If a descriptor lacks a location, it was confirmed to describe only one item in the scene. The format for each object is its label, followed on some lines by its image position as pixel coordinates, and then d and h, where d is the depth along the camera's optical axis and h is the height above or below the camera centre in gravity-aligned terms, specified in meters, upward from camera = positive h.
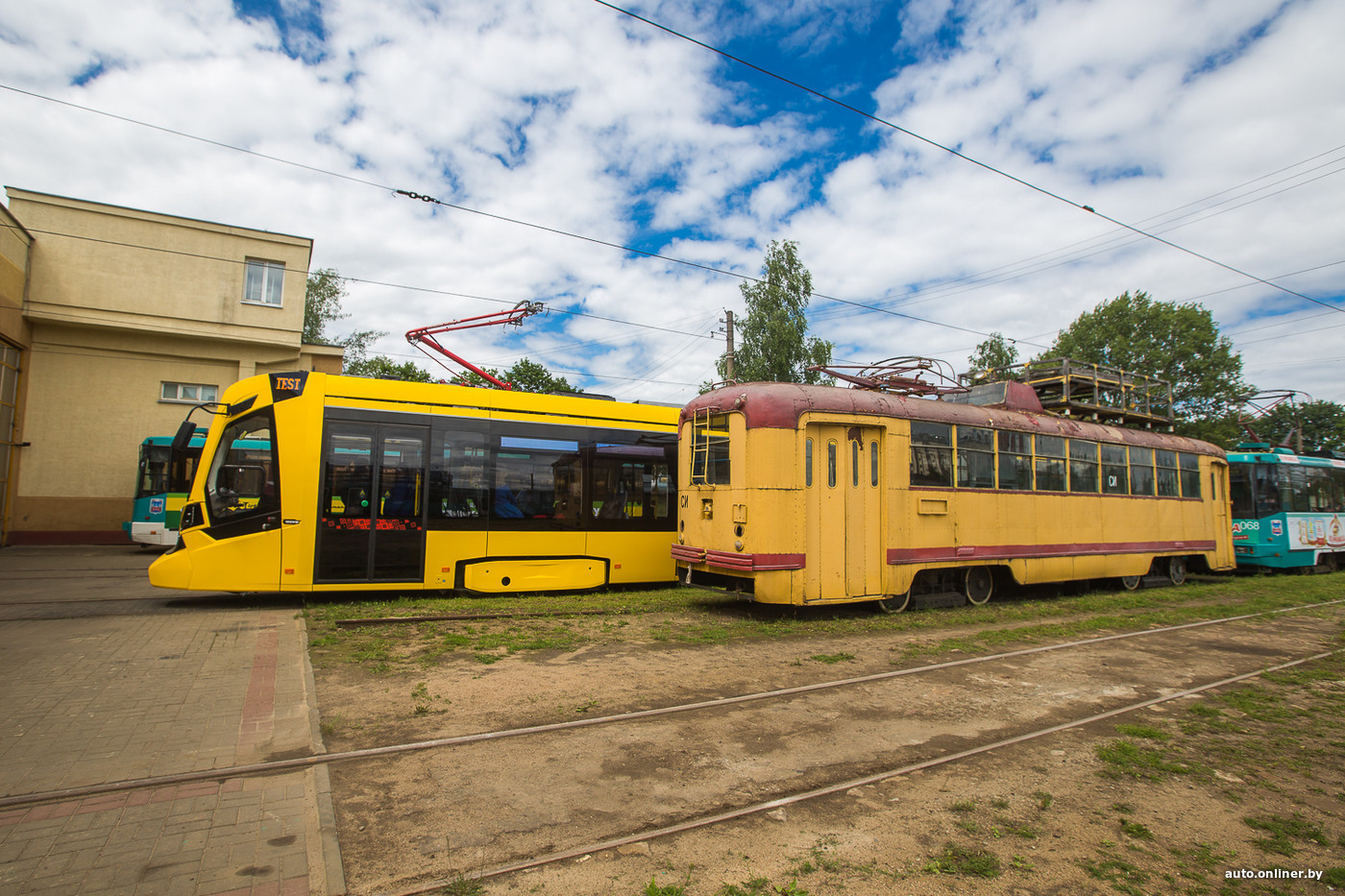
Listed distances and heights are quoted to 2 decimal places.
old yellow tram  8.91 +0.21
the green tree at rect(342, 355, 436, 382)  38.87 +8.62
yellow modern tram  9.23 +0.12
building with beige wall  19.77 +5.09
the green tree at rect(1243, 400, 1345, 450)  47.50 +6.79
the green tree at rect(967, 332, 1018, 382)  41.47 +9.85
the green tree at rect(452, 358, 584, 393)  47.22 +9.16
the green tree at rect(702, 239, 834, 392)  28.19 +7.60
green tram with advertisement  17.30 +0.20
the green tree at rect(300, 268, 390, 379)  35.69 +10.89
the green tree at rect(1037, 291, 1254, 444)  42.34 +10.35
